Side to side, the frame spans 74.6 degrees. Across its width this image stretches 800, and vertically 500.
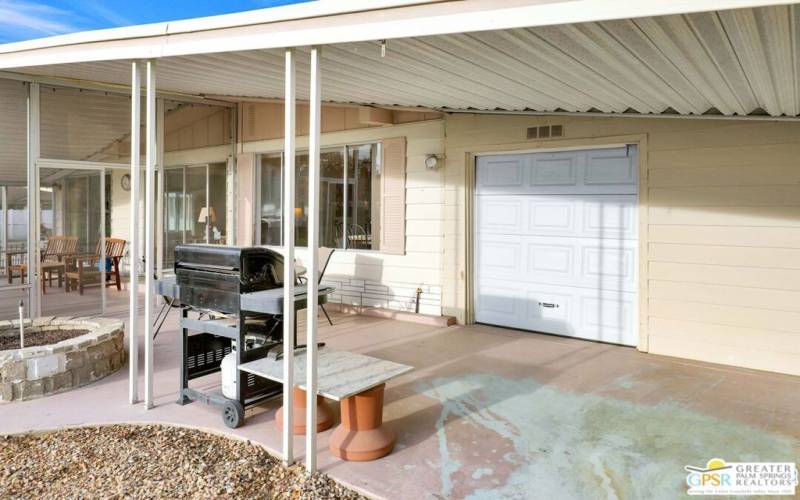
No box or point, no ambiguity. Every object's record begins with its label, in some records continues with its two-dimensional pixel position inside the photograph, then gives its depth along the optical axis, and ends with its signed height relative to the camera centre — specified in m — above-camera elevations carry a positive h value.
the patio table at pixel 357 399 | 2.74 -0.88
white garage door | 5.27 -0.07
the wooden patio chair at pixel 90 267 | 7.59 -0.48
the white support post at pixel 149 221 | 3.41 +0.09
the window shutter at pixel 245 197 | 8.38 +0.61
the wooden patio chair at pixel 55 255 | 6.30 -0.26
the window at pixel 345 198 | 7.07 +0.53
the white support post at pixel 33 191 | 6.01 +0.51
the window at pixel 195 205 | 8.86 +0.52
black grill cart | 3.15 -0.42
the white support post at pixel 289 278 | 2.71 -0.23
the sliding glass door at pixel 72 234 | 6.42 +0.01
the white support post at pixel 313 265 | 2.62 -0.15
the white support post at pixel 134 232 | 3.48 +0.02
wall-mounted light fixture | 6.33 +0.89
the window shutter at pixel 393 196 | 6.70 +0.51
